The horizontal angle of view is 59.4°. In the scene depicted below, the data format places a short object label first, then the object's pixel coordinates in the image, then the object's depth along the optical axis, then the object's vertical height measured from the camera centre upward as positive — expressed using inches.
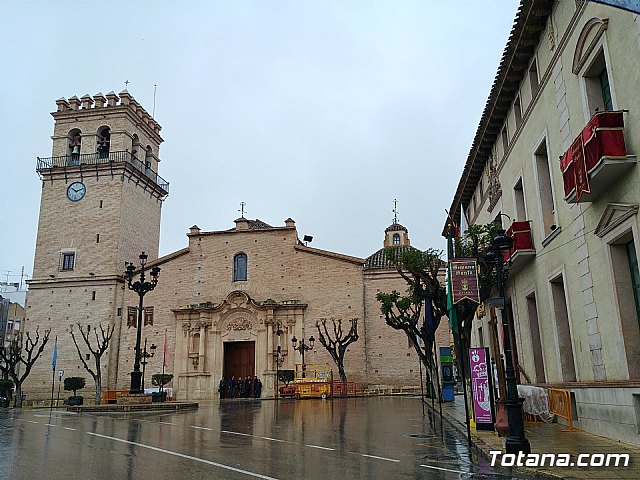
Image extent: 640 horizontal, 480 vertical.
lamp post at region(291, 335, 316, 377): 1471.5 +91.0
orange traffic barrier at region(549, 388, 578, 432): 485.1 -25.8
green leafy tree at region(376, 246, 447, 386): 708.7 +138.3
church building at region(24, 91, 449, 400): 1512.1 +263.7
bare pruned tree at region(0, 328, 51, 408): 1407.5 +82.5
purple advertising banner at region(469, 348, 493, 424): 481.4 -6.5
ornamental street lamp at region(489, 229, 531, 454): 359.6 -5.6
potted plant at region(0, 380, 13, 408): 1445.6 -4.5
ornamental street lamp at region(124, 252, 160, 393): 870.4 +142.1
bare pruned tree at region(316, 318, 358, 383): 1412.4 +104.2
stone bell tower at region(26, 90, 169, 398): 1572.3 +460.6
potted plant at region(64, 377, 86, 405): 1440.7 +6.6
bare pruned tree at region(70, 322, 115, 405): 1424.7 +122.4
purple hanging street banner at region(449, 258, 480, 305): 542.9 +90.9
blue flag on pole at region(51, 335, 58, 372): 1440.7 +73.8
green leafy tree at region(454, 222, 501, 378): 669.9 +125.5
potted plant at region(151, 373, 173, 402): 1472.7 +12.9
